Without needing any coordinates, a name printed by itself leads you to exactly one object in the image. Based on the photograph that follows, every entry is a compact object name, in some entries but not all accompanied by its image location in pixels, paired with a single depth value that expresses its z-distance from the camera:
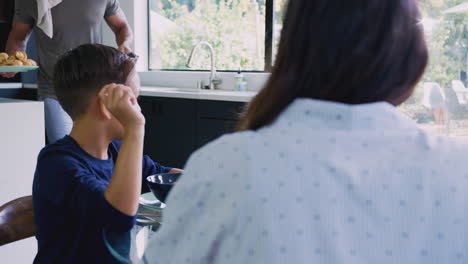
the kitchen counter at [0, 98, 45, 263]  2.28
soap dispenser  3.62
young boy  1.02
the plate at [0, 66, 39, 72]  2.27
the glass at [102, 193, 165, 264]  0.96
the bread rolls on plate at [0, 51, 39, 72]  2.30
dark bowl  1.12
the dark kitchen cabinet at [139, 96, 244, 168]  3.24
